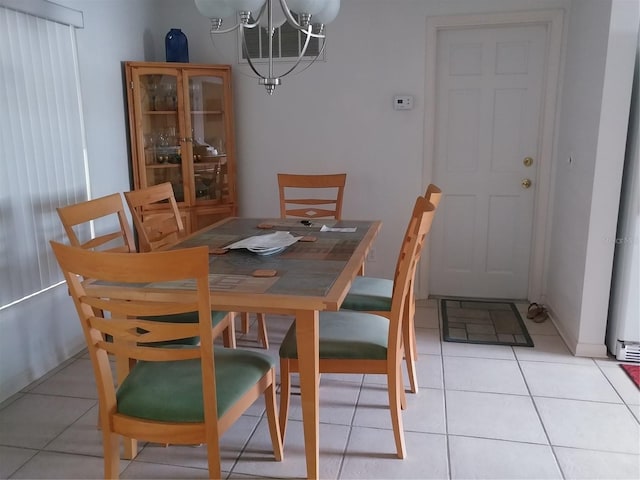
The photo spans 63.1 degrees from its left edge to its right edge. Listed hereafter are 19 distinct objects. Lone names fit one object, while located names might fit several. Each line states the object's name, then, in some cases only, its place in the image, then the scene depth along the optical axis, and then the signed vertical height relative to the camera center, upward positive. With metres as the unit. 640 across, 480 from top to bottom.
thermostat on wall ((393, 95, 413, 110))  3.58 +0.22
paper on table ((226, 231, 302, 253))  2.22 -0.47
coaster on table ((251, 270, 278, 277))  1.88 -0.49
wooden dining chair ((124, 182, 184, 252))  2.60 -0.44
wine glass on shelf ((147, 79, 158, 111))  3.57 +0.30
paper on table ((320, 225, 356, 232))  2.70 -0.48
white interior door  3.52 -0.15
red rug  2.56 -1.19
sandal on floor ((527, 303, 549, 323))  3.41 -1.17
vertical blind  2.53 -0.04
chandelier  1.83 +0.44
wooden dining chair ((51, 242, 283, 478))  1.36 -0.71
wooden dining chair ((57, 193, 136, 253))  2.21 -0.34
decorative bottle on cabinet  3.63 +0.62
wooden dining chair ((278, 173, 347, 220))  3.37 -0.33
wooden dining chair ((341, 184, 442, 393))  2.41 -0.78
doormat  3.11 -1.20
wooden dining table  1.65 -0.50
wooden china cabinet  3.51 +0.01
